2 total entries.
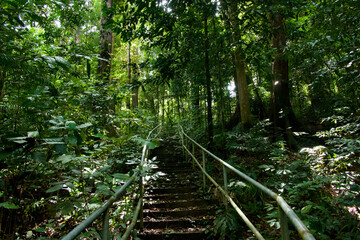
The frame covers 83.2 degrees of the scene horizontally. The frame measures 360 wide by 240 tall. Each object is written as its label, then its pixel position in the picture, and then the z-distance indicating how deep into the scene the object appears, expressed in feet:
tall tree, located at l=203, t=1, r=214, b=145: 18.54
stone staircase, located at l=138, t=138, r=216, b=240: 9.83
